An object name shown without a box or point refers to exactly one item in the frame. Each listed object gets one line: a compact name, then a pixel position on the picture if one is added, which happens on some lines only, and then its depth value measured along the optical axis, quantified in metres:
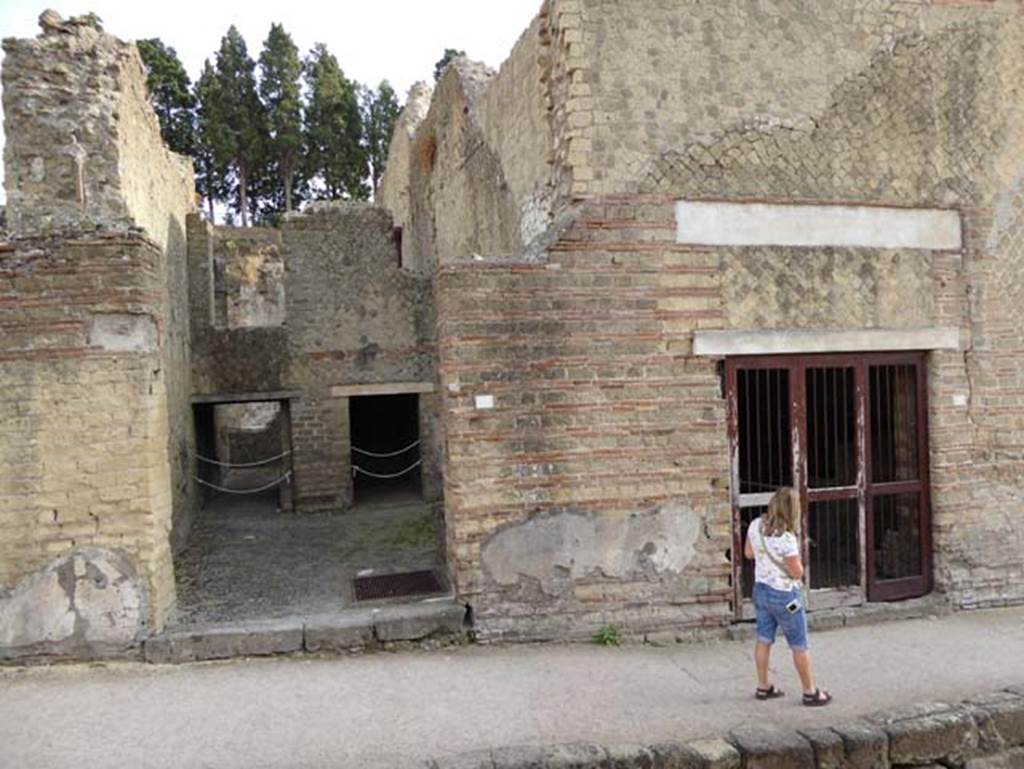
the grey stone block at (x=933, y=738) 4.30
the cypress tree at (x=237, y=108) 32.09
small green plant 5.60
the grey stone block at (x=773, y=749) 4.06
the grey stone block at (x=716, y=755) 3.99
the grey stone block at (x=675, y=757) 3.99
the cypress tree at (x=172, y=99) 33.91
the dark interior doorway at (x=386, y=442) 13.57
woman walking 4.58
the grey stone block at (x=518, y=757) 3.84
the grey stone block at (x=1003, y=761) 4.51
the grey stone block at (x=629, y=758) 3.94
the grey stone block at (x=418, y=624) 5.50
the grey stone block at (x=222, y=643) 5.23
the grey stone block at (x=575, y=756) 3.88
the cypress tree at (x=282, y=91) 32.22
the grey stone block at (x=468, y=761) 3.82
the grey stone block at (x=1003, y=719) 4.50
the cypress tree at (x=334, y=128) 33.69
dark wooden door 6.05
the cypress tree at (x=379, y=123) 35.66
